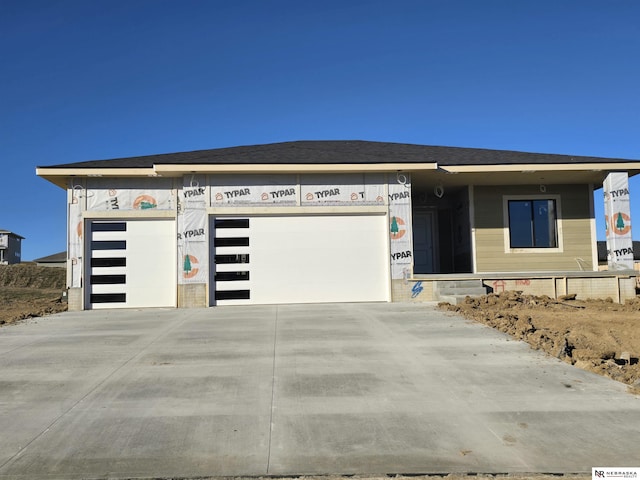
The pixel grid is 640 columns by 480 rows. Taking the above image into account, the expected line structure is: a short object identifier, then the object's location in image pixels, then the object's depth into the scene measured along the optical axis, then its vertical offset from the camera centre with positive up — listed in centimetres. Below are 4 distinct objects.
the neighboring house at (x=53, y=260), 5642 +89
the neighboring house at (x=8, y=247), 6331 +284
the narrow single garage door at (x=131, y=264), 1409 +5
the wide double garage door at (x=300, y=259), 1403 +9
